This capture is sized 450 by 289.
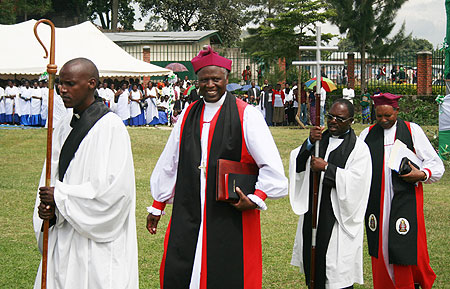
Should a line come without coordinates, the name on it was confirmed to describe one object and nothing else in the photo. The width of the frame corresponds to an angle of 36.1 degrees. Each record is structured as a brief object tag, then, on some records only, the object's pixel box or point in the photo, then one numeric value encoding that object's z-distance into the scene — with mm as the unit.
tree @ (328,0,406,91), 36000
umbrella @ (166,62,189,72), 38531
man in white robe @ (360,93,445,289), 6984
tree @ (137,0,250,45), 56500
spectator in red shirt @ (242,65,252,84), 36672
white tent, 24641
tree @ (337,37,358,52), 37500
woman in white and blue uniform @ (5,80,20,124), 29359
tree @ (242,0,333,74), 34500
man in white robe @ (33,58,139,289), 4320
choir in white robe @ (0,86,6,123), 29711
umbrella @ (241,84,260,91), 31812
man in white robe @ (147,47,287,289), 5125
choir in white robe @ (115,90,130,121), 28328
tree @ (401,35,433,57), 33659
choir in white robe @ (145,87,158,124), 29172
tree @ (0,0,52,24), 40531
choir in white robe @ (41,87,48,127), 28328
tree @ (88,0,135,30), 59969
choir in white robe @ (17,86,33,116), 28861
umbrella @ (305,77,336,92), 20775
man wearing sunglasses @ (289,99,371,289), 6297
